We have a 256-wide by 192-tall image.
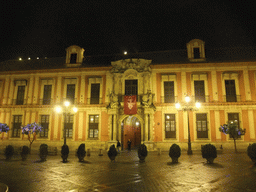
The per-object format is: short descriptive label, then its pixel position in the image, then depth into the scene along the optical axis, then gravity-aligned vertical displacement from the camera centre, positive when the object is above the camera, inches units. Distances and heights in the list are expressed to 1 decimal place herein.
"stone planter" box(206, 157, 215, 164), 462.5 -74.8
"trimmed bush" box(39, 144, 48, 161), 546.0 -70.0
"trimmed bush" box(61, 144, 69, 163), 530.3 -68.1
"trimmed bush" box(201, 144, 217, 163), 462.0 -57.8
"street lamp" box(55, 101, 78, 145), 605.7 +64.5
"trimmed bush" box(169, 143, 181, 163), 484.8 -61.4
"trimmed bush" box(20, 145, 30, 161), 566.8 -73.1
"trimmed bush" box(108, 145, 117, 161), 523.5 -70.6
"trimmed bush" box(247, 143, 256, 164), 423.1 -49.8
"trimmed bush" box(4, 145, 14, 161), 574.6 -74.5
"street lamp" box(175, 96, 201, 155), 644.7 +66.7
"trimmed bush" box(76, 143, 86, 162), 540.0 -70.9
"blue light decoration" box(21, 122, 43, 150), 734.5 -2.6
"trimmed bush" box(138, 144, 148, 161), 514.0 -66.1
